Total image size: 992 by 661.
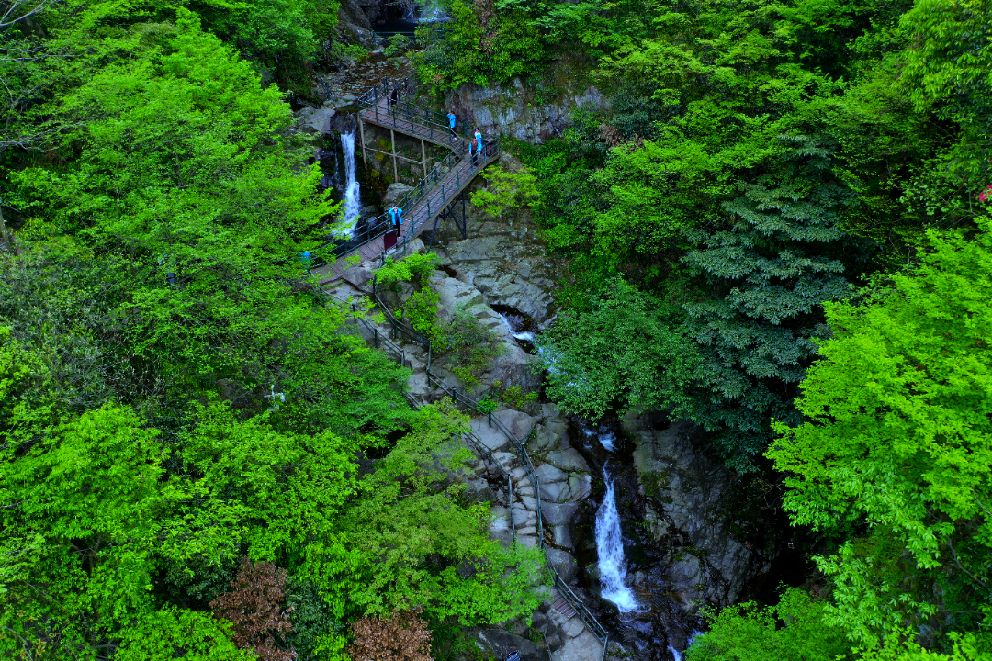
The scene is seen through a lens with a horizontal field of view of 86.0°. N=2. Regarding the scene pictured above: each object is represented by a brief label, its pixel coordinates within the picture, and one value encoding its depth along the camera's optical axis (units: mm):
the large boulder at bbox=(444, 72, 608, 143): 26594
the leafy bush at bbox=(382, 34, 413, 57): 37688
